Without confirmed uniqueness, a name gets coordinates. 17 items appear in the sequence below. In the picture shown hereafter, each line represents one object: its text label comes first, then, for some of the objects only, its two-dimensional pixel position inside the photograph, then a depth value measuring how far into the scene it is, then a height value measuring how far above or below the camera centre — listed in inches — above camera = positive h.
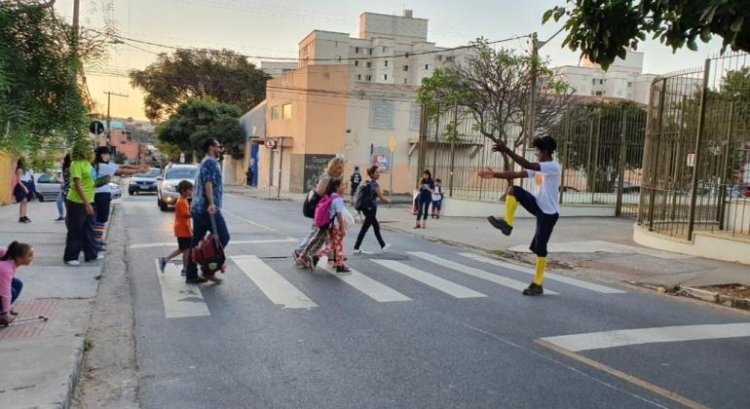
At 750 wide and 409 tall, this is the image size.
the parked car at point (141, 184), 1378.0 -82.0
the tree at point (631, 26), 262.8 +65.2
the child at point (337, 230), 380.2 -43.7
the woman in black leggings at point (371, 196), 474.0 -28.0
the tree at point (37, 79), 127.7 +13.2
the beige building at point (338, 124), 1507.1 +79.4
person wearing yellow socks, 322.3 -16.0
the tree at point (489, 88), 968.9 +117.3
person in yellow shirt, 353.7 -41.3
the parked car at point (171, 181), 825.5 -44.2
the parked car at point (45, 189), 1090.4 -83.6
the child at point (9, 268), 227.9 -45.7
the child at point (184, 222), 348.5 -40.2
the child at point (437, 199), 868.2 -51.2
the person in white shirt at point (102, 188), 396.2 -28.4
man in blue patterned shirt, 324.8 -25.8
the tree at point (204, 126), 2105.1 +76.4
